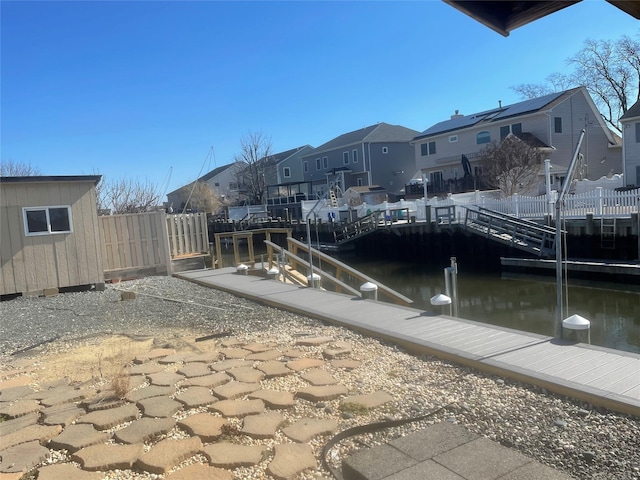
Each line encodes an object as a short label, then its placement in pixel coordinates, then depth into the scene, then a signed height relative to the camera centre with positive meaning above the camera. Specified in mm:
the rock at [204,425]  3634 -1606
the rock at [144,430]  3634 -1589
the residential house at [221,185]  69562 +3795
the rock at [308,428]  3639 -1665
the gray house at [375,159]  47281 +4009
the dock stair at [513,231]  18516 -1611
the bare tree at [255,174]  58688 +4124
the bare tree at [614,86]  43156 +8461
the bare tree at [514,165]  28906 +1436
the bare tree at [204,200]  60938 +1511
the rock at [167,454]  3229 -1592
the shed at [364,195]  41844 +472
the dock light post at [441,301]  7375 -1544
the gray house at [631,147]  26062 +1798
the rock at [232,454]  3259 -1625
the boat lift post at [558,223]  5328 -409
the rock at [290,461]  3158 -1664
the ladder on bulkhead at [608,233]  16641 -1643
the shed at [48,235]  11391 -265
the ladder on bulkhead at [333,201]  38481 +162
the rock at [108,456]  3264 -1582
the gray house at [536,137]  31875 +3611
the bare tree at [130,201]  32875 +1090
